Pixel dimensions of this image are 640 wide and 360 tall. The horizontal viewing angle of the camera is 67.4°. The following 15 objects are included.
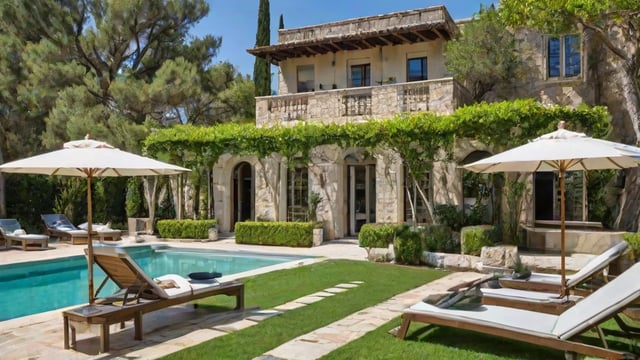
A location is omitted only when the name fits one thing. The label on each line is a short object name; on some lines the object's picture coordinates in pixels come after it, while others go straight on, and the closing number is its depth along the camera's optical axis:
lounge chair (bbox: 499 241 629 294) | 6.47
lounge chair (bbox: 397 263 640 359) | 4.19
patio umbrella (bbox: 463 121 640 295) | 6.09
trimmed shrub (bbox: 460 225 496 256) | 11.40
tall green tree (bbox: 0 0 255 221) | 22.05
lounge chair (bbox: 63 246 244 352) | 5.41
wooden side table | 5.33
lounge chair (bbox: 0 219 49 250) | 16.20
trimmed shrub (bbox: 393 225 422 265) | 11.62
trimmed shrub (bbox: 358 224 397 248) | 12.43
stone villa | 16.61
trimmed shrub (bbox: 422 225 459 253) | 12.22
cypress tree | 25.19
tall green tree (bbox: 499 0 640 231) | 11.34
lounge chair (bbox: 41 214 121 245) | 17.83
